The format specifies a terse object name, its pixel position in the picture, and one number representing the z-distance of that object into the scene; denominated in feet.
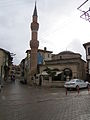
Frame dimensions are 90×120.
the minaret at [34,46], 79.42
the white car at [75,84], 41.90
